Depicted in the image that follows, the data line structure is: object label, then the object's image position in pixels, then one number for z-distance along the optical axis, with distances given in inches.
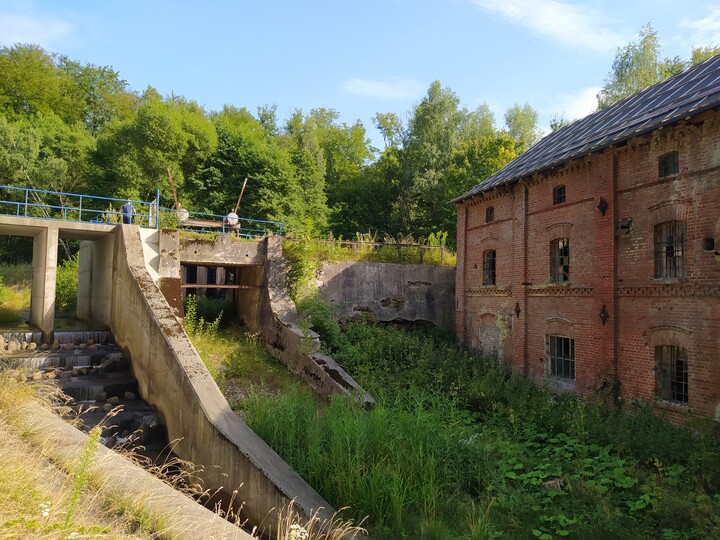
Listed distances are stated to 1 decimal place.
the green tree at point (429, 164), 1233.4
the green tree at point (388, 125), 1546.9
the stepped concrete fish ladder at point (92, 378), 379.6
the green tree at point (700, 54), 1006.8
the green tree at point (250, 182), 1129.5
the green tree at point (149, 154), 1065.5
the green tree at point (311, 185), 1240.2
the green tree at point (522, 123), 1524.4
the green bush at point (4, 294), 734.1
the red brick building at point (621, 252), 389.7
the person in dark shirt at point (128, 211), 597.0
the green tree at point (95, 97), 1466.5
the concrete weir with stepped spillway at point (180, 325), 304.8
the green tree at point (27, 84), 1273.4
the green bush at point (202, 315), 569.6
